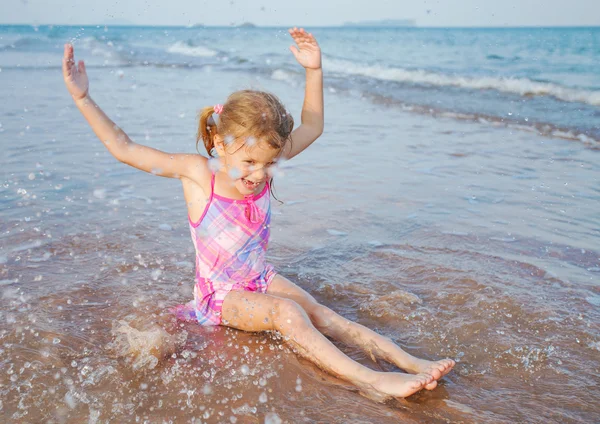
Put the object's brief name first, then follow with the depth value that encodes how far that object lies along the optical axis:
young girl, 2.65
